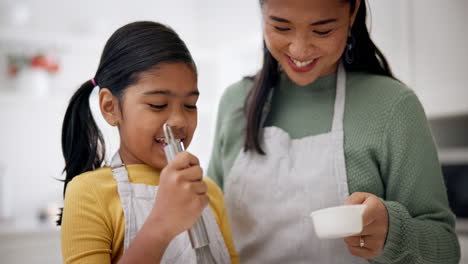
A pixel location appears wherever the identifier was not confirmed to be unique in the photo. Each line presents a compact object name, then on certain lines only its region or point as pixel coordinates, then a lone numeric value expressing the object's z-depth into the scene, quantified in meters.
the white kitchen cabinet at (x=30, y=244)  2.67
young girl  0.75
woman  0.91
